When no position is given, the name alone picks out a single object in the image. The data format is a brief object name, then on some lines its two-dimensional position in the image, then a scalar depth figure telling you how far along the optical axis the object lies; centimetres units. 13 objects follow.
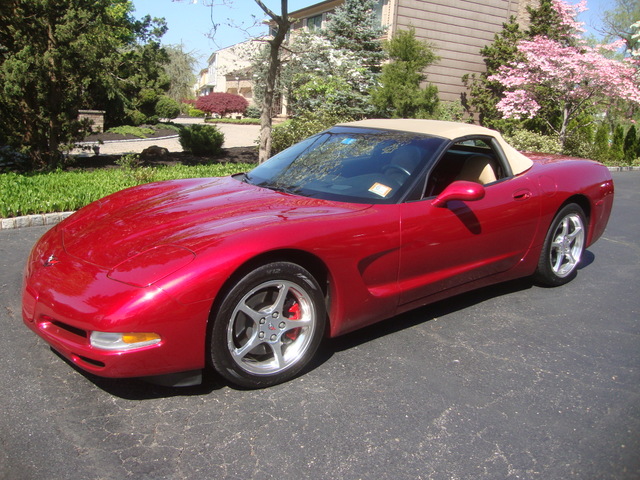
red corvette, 257
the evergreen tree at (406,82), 1678
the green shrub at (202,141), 1438
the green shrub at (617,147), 1900
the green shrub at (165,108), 2598
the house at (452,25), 1966
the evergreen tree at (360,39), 1870
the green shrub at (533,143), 1560
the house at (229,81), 1328
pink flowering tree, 1542
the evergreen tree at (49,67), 909
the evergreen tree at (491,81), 1972
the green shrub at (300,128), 1192
